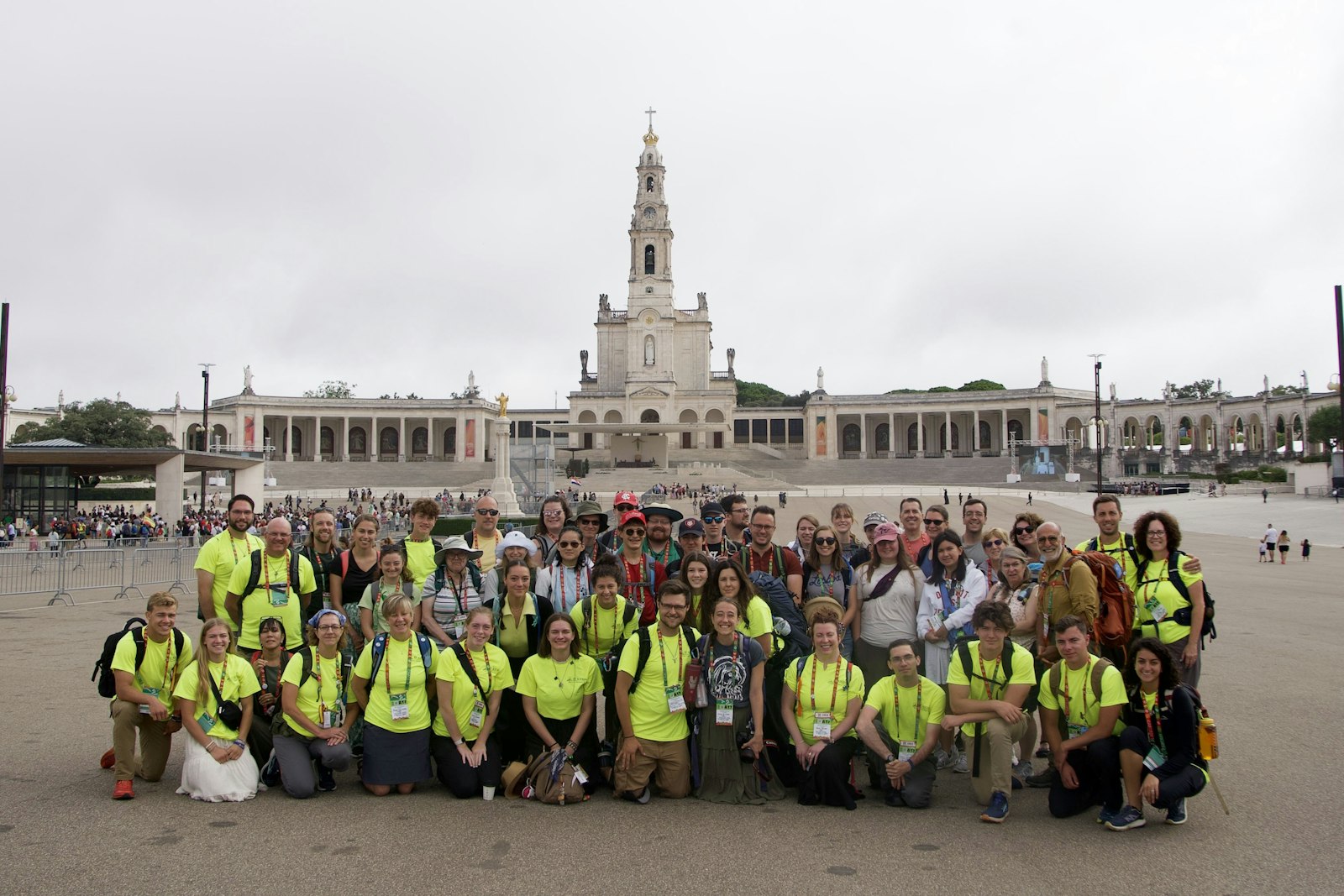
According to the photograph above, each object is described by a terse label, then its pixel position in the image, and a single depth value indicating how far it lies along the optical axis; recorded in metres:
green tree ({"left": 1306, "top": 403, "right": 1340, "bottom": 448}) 57.03
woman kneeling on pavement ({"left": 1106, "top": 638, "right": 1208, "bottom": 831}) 5.02
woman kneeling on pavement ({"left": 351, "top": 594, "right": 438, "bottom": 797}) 5.65
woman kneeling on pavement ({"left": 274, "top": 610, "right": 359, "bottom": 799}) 5.63
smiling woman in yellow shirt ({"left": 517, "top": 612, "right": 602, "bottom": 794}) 5.67
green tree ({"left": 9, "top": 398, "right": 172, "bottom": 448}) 58.06
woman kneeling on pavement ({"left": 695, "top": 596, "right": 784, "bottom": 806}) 5.56
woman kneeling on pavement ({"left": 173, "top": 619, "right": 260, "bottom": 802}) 5.52
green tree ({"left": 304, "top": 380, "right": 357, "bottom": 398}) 108.62
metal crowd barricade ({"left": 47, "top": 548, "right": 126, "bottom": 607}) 15.81
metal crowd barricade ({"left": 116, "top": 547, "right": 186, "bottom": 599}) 16.50
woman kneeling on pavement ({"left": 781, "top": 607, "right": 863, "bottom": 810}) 5.49
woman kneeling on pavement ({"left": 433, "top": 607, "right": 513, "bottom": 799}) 5.62
